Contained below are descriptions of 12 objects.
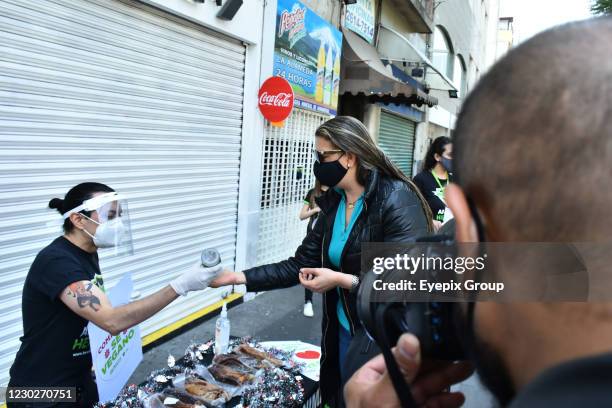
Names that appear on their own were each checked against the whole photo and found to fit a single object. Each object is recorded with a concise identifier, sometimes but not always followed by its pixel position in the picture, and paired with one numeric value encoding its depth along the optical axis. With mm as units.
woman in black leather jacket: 2352
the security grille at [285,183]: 6273
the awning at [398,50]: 10672
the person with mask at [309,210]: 5361
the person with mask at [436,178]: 4723
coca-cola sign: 5398
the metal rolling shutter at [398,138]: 11461
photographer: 544
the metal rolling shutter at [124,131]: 3121
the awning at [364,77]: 8047
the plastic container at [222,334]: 2690
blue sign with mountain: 5992
